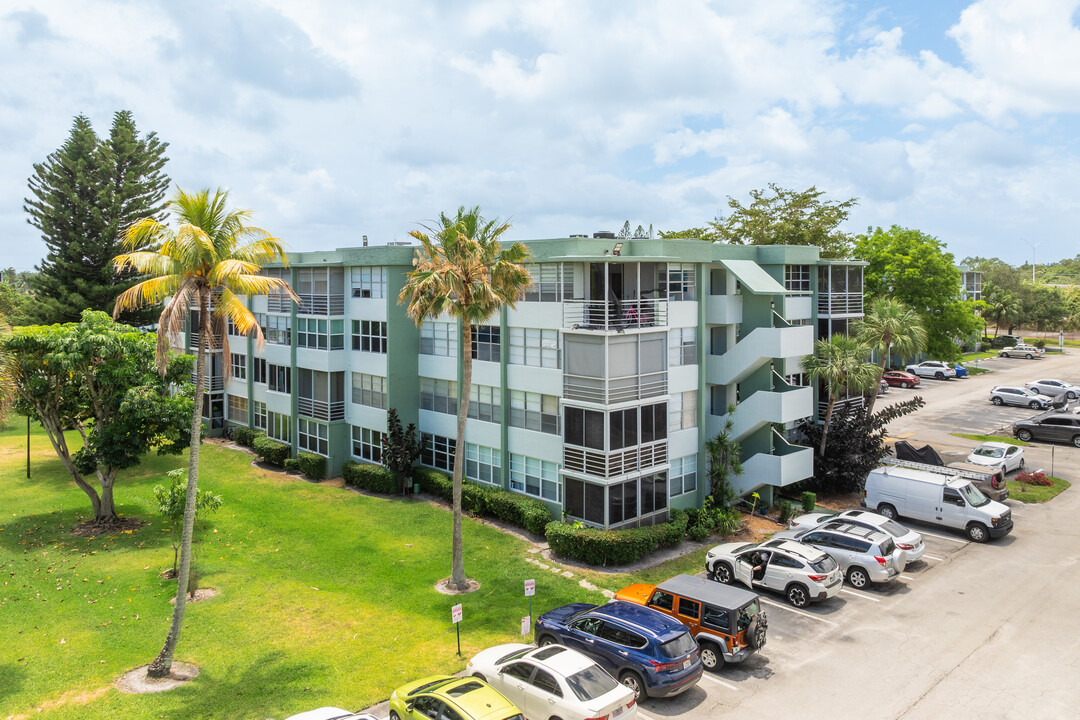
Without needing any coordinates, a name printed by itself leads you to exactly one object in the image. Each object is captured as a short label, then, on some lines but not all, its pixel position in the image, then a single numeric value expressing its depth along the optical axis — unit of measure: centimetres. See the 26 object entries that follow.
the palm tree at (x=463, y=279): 2017
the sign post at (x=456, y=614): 1636
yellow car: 1257
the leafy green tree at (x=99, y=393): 2491
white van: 2605
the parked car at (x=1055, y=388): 5417
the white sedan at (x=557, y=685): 1356
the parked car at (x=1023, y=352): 8194
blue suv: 1523
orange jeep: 1678
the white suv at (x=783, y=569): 2036
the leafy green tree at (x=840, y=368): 2973
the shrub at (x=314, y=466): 3303
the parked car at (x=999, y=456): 3388
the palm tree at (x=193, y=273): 1588
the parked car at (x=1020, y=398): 5278
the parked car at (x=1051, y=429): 4109
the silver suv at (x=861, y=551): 2178
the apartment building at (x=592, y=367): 2419
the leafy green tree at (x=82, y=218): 4759
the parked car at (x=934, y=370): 6656
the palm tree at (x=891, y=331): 3234
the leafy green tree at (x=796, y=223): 4825
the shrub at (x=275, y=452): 3519
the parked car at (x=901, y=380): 6147
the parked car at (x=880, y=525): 2316
